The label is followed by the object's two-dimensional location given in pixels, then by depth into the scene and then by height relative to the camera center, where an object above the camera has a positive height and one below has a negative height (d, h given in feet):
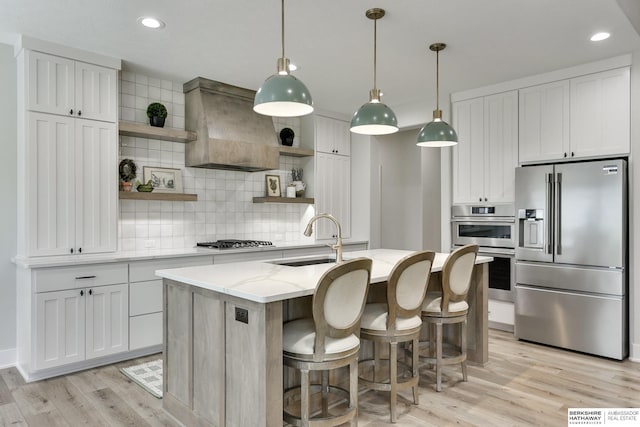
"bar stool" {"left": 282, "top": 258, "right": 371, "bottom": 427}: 6.80 -2.05
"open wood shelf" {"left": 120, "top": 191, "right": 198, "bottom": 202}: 12.75 +0.59
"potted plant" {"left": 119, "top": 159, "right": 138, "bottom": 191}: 13.09 +1.31
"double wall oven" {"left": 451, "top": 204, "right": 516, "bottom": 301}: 14.42 -0.80
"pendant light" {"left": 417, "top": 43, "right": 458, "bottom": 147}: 10.92 +2.13
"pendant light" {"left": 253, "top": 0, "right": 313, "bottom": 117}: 7.73 +2.29
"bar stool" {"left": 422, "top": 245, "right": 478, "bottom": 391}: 9.65 -2.05
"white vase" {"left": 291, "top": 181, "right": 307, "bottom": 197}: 18.07 +1.16
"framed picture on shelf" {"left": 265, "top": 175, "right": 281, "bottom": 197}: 17.35 +1.24
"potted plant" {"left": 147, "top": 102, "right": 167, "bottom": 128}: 13.58 +3.28
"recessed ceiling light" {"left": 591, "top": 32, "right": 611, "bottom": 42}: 10.84 +4.67
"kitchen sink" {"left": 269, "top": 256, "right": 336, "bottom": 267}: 10.32 -1.19
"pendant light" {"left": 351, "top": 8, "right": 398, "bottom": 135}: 9.52 +2.32
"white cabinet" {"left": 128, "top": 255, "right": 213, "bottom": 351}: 12.00 -2.60
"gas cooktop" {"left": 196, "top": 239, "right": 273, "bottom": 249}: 14.26 -1.03
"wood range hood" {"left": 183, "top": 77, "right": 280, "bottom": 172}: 14.10 +3.00
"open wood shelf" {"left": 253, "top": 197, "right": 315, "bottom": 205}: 16.48 +0.61
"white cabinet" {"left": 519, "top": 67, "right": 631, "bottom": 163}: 12.32 +3.04
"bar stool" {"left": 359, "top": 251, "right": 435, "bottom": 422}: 8.29 -2.08
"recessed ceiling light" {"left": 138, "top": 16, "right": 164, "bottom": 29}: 9.86 +4.62
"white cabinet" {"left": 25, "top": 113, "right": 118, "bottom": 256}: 10.82 +0.79
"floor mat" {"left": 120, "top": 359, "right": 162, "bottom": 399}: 9.95 -4.14
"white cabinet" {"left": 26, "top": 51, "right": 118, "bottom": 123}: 10.86 +3.47
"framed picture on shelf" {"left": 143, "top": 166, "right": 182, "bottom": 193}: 14.04 +1.24
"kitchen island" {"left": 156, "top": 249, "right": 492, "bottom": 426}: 6.56 -2.13
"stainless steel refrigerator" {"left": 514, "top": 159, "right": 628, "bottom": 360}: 12.01 -1.27
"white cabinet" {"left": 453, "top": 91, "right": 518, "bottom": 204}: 14.64 +2.40
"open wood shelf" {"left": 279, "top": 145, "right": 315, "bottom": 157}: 16.93 +2.61
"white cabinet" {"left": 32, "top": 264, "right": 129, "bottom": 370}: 10.51 -2.66
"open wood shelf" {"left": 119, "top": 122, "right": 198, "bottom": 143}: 12.75 +2.63
